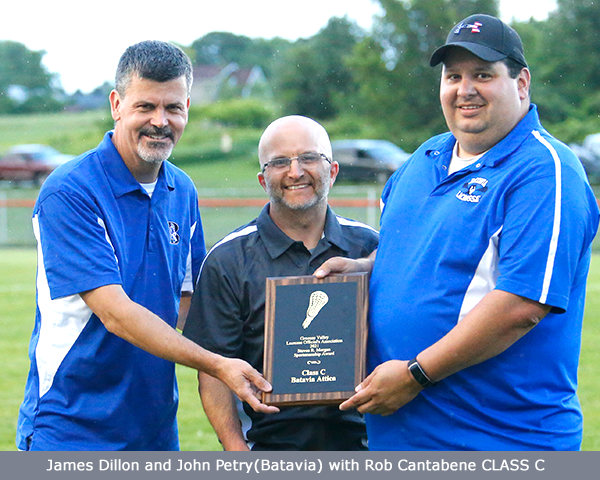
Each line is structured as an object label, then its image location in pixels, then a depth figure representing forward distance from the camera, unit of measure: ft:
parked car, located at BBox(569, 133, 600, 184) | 81.51
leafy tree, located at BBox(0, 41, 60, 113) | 155.84
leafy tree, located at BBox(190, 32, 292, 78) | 198.18
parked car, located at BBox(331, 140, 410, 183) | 87.89
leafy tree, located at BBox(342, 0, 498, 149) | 98.43
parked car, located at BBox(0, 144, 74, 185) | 102.06
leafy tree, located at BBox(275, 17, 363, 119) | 121.08
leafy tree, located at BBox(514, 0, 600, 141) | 96.84
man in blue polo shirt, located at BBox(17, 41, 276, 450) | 9.58
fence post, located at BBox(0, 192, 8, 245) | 70.35
